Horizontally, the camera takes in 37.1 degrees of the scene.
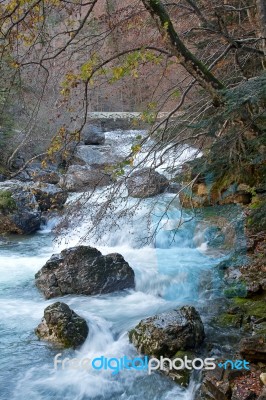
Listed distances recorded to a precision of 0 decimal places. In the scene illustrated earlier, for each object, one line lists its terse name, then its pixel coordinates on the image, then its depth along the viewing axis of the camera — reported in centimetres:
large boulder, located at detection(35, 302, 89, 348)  521
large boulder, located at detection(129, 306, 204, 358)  472
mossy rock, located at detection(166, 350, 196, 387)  435
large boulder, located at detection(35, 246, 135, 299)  694
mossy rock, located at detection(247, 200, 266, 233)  525
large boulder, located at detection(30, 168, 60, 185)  1405
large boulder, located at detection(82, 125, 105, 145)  2209
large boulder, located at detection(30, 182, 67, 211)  1147
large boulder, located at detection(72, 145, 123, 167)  1602
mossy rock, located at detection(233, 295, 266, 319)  527
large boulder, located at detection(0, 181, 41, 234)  1109
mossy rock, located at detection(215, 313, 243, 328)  531
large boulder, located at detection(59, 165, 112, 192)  1222
